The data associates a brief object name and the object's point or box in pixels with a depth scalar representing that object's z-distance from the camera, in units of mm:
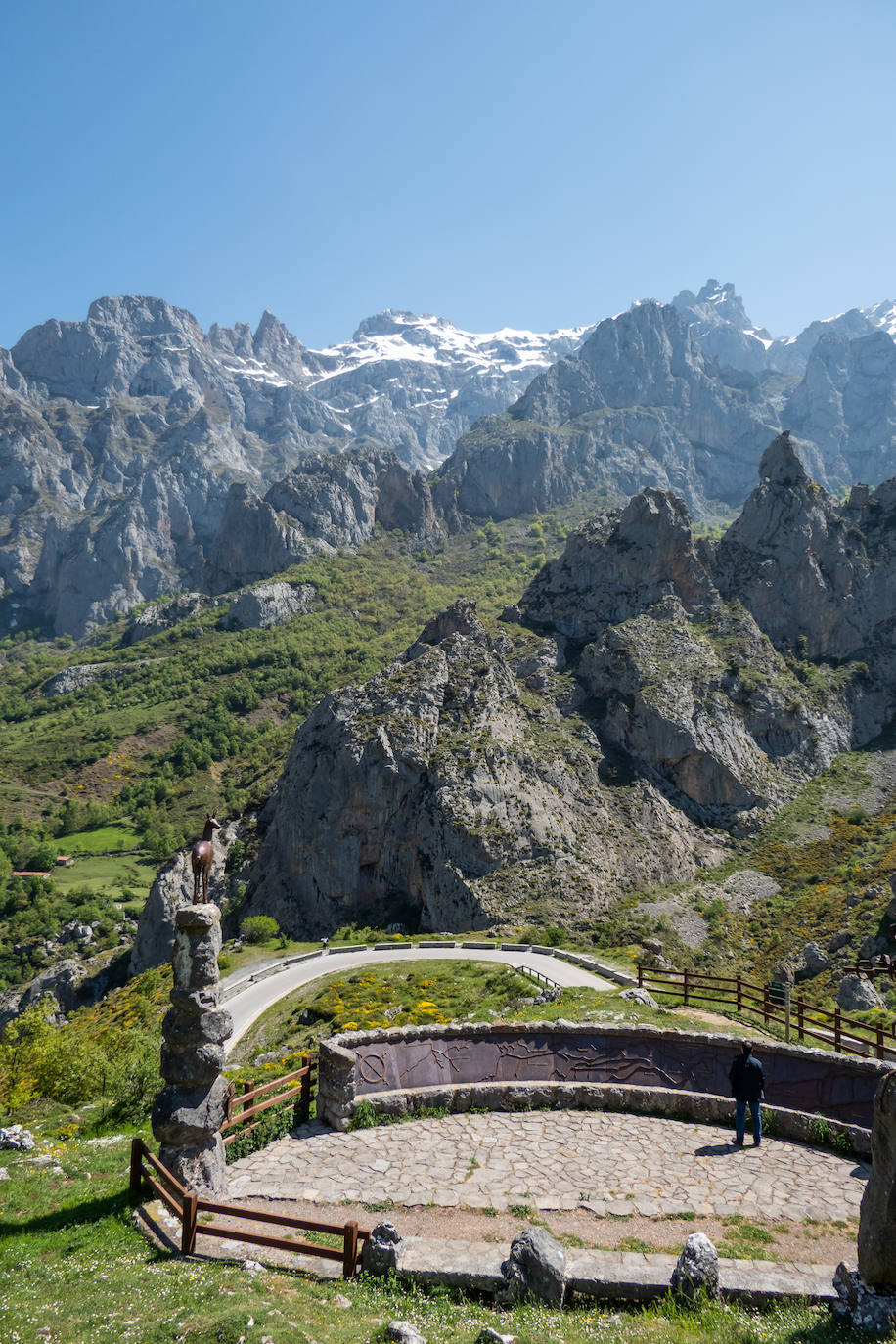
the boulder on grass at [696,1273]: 9430
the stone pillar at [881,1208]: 7984
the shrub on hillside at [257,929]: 53875
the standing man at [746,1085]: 14117
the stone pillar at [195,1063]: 12219
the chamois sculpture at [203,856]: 13023
